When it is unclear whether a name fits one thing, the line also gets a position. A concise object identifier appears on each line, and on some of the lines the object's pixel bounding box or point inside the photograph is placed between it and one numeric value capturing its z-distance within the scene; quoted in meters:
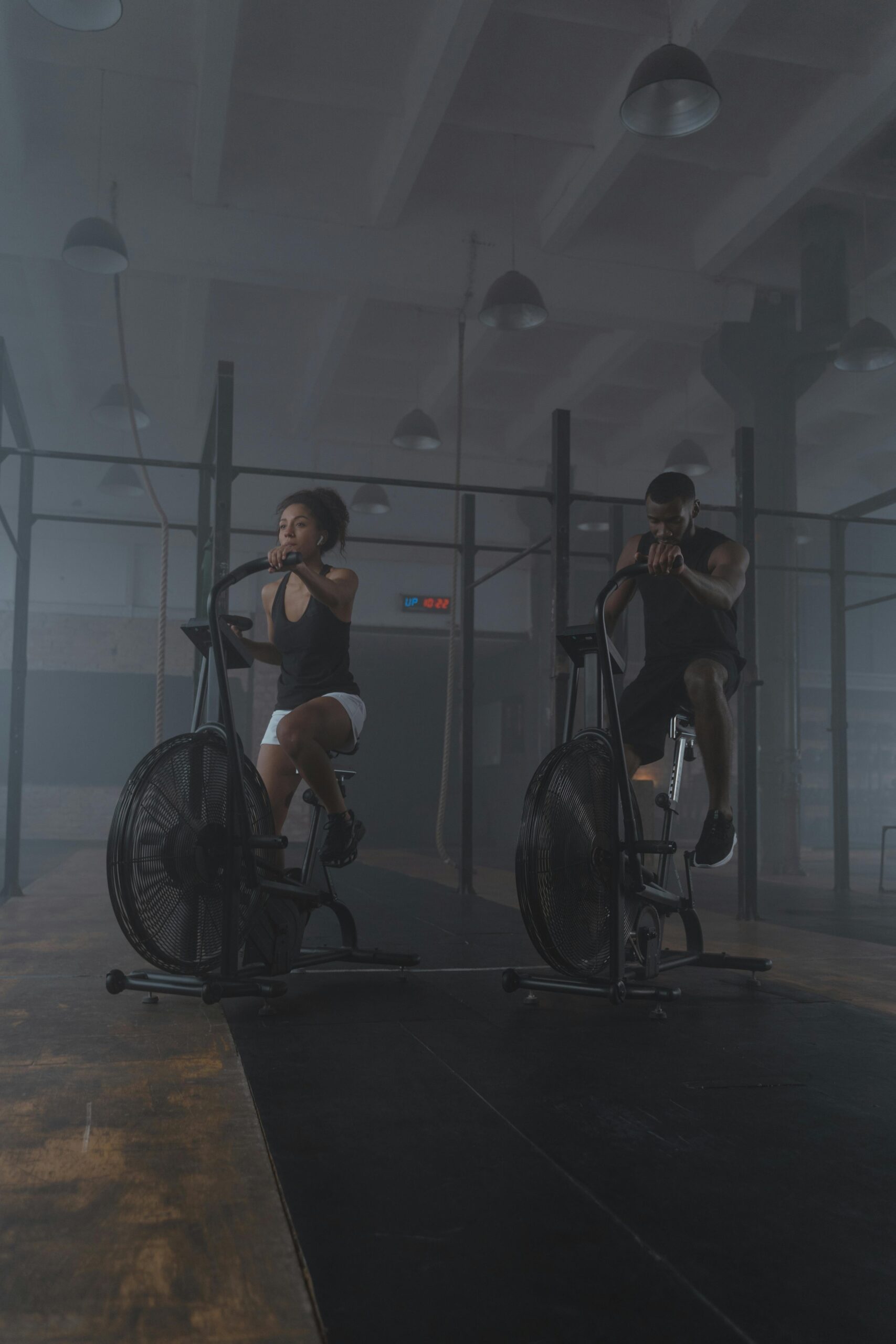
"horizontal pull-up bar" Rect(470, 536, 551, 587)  5.18
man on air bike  2.88
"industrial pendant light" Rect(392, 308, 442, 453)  8.71
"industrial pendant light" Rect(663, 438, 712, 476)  9.70
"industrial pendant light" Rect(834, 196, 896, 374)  6.85
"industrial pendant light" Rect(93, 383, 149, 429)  8.26
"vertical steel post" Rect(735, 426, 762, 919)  4.67
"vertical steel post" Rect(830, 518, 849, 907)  6.55
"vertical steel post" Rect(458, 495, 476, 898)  5.84
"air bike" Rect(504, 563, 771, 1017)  2.49
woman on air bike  2.81
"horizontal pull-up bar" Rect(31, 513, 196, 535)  5.32
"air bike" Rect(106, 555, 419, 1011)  2.45
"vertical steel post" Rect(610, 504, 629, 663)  5.91
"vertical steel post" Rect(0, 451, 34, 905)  5.17
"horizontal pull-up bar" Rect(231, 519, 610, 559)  5.33
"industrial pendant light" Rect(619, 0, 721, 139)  4.70
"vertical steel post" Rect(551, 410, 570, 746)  4.16
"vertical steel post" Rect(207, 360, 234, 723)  3.94
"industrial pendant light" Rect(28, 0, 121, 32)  4.39
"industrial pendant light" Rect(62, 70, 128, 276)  5.92
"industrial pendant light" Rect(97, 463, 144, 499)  9.55
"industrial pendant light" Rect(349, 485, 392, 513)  10.40
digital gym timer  12.34
